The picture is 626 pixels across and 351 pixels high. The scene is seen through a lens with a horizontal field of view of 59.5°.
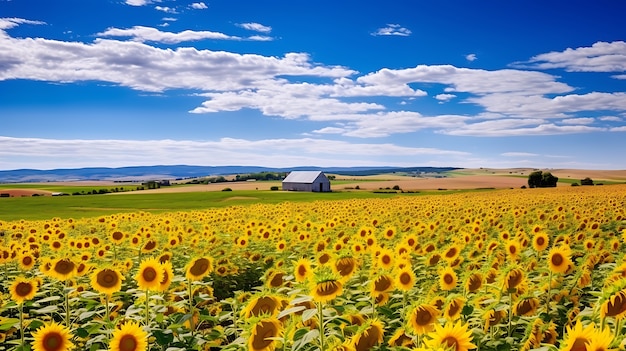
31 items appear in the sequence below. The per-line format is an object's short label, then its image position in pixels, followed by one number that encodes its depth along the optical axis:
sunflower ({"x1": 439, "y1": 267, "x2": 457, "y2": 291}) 6.28
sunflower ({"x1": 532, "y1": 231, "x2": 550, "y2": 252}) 8.04
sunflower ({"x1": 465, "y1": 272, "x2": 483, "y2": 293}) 6.00
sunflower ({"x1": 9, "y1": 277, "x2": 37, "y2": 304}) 6.54
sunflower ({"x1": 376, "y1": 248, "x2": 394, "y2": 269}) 6.88
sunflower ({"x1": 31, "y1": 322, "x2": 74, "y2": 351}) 5.19
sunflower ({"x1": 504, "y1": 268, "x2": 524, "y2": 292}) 5.45
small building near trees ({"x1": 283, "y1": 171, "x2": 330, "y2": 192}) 106.12
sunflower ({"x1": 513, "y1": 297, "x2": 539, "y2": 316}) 5.75
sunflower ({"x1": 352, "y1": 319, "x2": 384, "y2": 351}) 4.21
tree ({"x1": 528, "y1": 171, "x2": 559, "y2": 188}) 93.32
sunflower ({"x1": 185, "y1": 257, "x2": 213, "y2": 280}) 6.25
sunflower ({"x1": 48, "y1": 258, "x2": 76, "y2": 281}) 7.26
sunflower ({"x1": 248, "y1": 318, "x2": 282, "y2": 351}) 4.13
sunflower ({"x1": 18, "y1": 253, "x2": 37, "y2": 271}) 9.27
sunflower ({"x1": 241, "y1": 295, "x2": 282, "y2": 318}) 4.80
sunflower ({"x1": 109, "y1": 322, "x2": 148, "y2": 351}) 4.74
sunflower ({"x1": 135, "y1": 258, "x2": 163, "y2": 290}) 6.06
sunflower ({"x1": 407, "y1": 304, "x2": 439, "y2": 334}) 4.57
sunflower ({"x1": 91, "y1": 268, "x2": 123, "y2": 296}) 6.29
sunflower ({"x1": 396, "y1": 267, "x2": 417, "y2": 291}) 5.81
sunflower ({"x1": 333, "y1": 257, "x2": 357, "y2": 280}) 5.66
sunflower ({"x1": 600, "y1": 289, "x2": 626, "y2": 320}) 3.62
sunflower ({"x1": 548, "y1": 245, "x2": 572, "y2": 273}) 6.29
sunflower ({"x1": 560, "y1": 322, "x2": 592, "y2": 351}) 2.93
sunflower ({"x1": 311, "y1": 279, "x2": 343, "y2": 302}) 4.27
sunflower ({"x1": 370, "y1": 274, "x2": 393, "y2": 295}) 5.50
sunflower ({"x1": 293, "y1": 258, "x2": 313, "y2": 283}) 6.23
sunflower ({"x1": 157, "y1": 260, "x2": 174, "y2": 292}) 6.12
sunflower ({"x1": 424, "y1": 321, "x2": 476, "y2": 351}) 3.35
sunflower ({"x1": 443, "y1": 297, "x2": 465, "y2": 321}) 5.00
